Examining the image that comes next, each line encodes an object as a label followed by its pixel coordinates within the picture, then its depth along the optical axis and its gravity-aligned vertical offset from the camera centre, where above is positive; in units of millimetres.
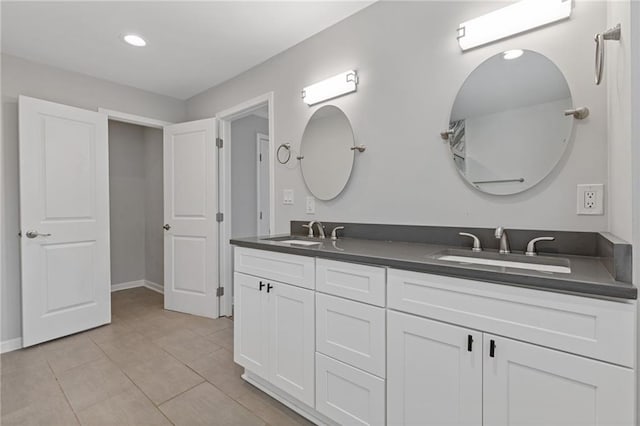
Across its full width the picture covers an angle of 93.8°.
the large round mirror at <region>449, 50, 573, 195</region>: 1345 +422
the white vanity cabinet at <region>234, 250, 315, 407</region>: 1538 -634
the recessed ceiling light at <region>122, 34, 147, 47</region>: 2293 +1340
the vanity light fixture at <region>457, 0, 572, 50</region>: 1319 +890
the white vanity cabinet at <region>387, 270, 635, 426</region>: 826 -479
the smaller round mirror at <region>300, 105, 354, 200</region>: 2109 +429
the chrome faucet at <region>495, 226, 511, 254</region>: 1408 -142
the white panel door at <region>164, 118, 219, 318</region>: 3125 -81
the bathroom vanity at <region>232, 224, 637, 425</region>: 841 -468
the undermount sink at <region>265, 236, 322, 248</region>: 1843 -208
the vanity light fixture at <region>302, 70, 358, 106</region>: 2035 +882
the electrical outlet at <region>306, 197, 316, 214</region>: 2326 +39
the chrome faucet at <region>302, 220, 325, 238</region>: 2184 -132
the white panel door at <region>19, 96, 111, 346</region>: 2479 -72
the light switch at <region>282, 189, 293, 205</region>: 2496 +118
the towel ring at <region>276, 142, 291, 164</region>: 2508 +494
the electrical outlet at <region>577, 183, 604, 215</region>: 1246 +40
